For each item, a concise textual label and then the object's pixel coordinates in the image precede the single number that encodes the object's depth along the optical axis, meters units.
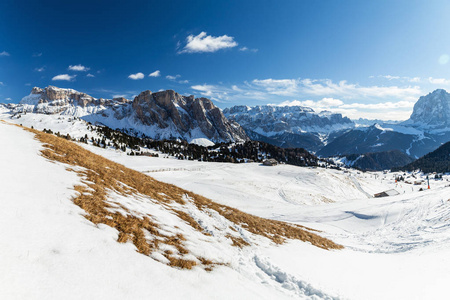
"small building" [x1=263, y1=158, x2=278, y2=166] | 107.68
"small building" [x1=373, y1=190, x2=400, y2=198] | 82.28
